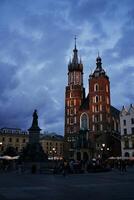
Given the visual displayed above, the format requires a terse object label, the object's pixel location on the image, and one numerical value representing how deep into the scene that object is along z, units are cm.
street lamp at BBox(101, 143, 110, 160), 9461
